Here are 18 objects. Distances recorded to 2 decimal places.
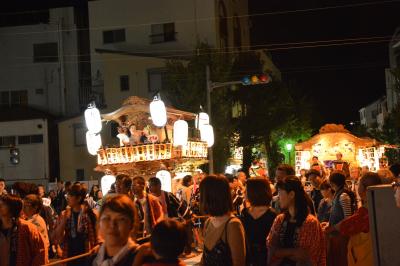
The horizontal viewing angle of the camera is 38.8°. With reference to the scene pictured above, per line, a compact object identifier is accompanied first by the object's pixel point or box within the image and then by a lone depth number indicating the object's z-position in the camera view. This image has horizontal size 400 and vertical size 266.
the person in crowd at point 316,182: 10.38
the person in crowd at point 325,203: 8.74
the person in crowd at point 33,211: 8.09
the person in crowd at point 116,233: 4.03
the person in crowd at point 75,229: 7.42
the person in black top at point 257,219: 5.68
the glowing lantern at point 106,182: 19.32
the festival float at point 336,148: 29.22
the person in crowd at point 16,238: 6.45
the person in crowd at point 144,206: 9.88
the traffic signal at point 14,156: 35.14
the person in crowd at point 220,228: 4.80
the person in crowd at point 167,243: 3.75
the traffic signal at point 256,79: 20.09
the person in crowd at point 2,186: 13.23
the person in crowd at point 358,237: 6.56
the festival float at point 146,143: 18.80
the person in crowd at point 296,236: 5.25
